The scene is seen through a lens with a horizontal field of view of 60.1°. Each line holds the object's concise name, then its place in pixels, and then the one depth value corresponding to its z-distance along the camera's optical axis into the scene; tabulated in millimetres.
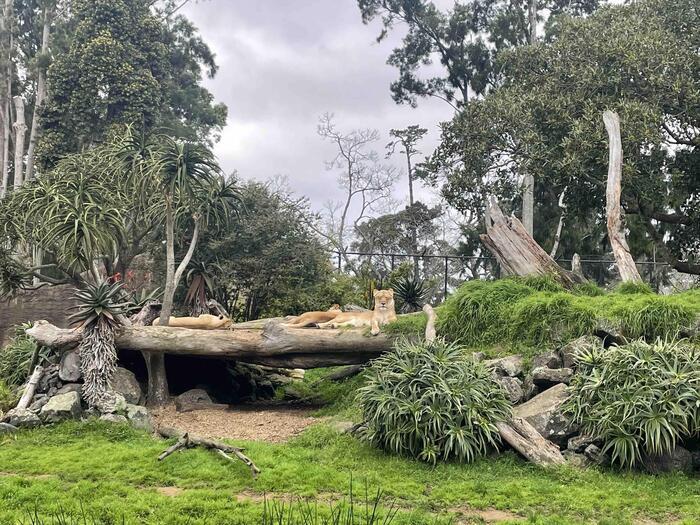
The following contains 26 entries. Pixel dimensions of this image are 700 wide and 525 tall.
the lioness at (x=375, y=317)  9688
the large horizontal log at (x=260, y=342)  9336
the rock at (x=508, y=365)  7809
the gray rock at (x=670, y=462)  5949
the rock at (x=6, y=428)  7555
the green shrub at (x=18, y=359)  9594
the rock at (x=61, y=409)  7859
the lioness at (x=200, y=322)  10141
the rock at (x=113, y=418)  7853
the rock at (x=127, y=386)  9234
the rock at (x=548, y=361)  7914
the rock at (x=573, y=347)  7759
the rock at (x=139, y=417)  7918
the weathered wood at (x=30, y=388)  8219
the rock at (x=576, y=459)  6121
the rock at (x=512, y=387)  7414
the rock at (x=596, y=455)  6109
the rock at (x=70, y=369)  8711
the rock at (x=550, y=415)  6547
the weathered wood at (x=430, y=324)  8817
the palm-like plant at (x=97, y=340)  8398
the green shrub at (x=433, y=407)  6277
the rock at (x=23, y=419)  7711
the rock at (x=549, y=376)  7449
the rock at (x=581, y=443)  6309
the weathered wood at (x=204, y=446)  6272
